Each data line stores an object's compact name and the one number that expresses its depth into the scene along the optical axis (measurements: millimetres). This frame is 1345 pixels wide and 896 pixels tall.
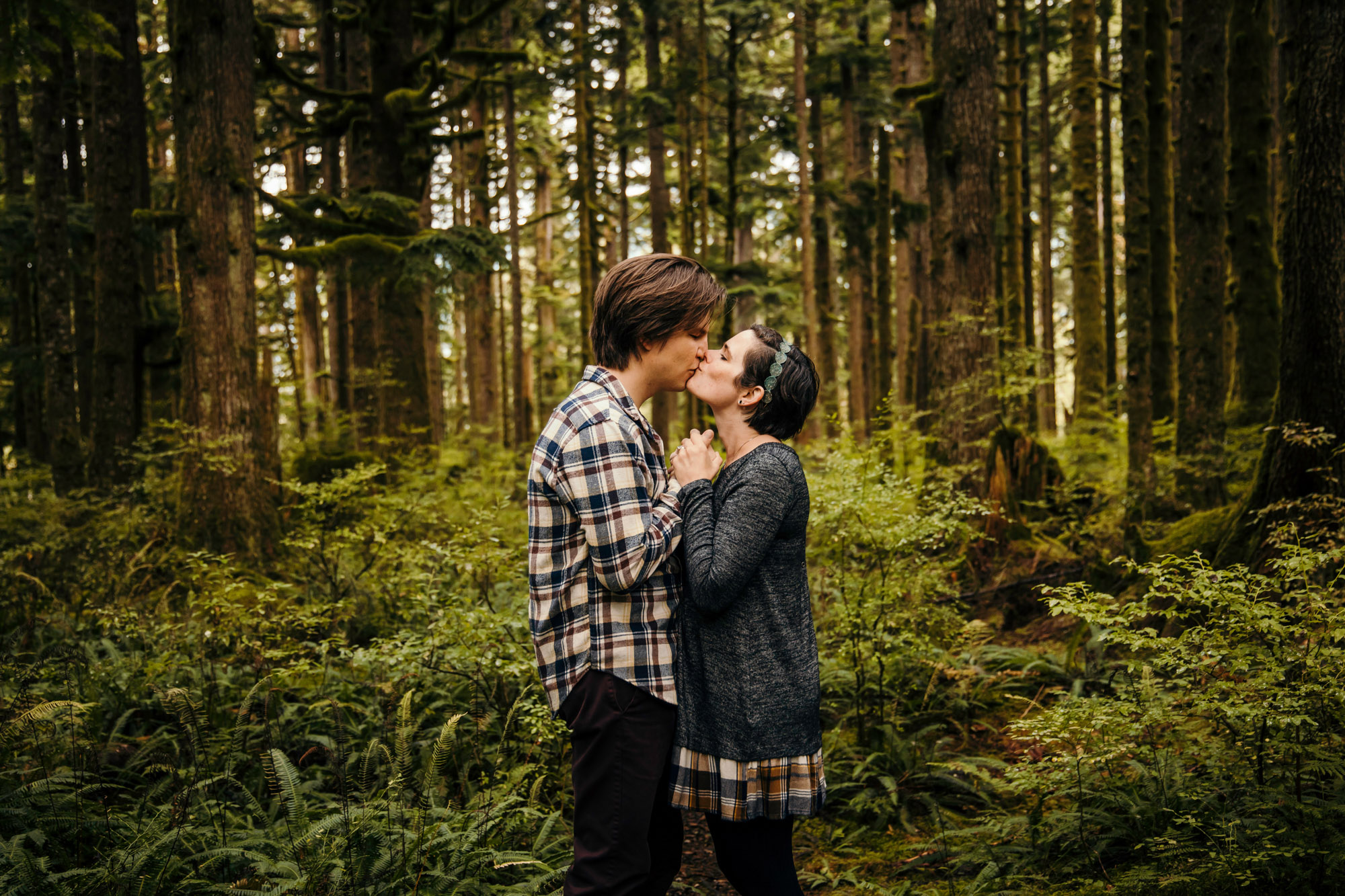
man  2045
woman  2209
